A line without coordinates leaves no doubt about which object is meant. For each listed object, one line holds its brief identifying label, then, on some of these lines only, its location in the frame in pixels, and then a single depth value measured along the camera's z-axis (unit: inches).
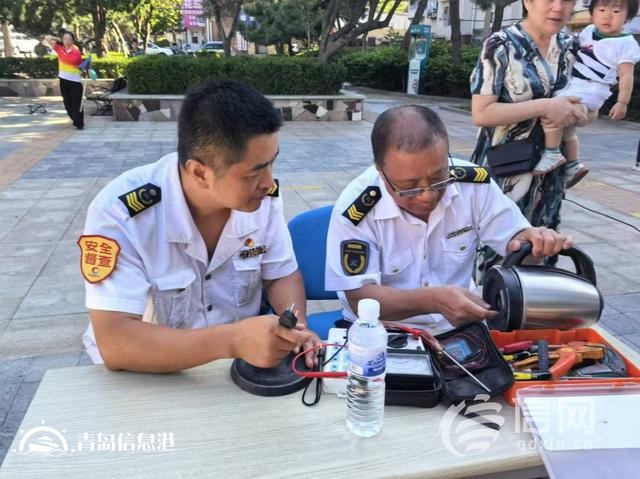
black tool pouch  46.4
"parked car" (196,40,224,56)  1291.8
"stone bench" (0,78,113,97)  515.2
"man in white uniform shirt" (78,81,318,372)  49.1
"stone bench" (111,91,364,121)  388.5
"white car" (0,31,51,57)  917.8
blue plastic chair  81.8
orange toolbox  50.6
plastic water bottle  41.8
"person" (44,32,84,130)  342.0
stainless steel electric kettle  52.7
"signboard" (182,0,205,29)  901.8
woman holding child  83.6
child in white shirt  90.7
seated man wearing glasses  60.5
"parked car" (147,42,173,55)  1197.1
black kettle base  47.9
